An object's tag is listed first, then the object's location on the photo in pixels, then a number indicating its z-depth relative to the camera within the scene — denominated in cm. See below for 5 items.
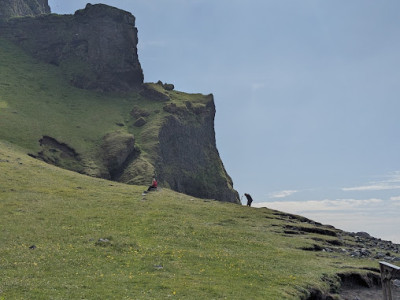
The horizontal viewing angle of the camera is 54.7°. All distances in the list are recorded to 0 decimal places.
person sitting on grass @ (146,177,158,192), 7653
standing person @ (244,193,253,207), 7962
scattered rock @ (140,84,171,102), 18112
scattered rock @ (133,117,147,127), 15623
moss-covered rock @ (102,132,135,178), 12519
